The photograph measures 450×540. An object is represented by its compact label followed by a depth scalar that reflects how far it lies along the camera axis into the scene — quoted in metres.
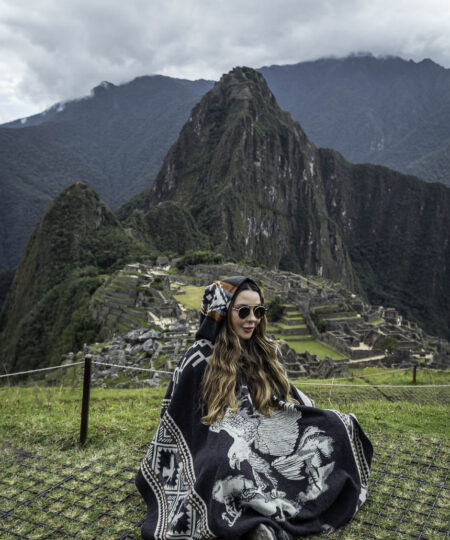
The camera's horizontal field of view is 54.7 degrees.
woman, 2.46
